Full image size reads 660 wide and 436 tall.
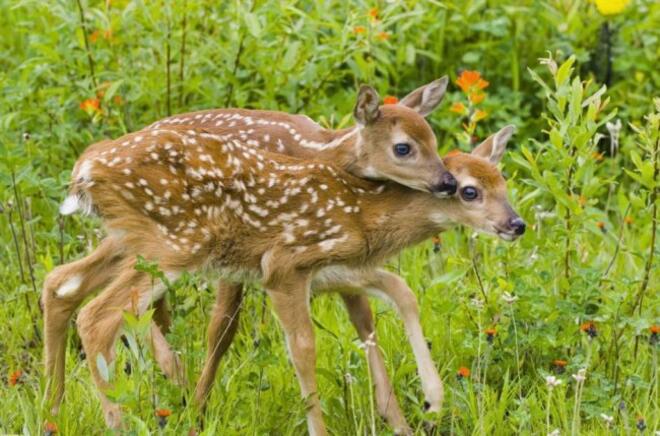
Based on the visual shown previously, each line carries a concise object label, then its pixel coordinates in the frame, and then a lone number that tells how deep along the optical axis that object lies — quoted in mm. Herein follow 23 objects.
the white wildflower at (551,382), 10094
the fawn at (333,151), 11641
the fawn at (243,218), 11250
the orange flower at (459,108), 14082
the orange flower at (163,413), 10319
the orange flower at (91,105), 14515
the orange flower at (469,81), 14117
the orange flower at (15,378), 11547
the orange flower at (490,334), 11687
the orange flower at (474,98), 13961
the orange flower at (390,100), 13905
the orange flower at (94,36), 15271
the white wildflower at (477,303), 11935
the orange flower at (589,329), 11453
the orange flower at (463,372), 11398
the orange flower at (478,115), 13462
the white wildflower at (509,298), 11484
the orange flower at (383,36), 15141
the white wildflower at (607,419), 10252
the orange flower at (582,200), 11906
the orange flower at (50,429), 10406
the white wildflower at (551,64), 11492
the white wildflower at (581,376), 10141
